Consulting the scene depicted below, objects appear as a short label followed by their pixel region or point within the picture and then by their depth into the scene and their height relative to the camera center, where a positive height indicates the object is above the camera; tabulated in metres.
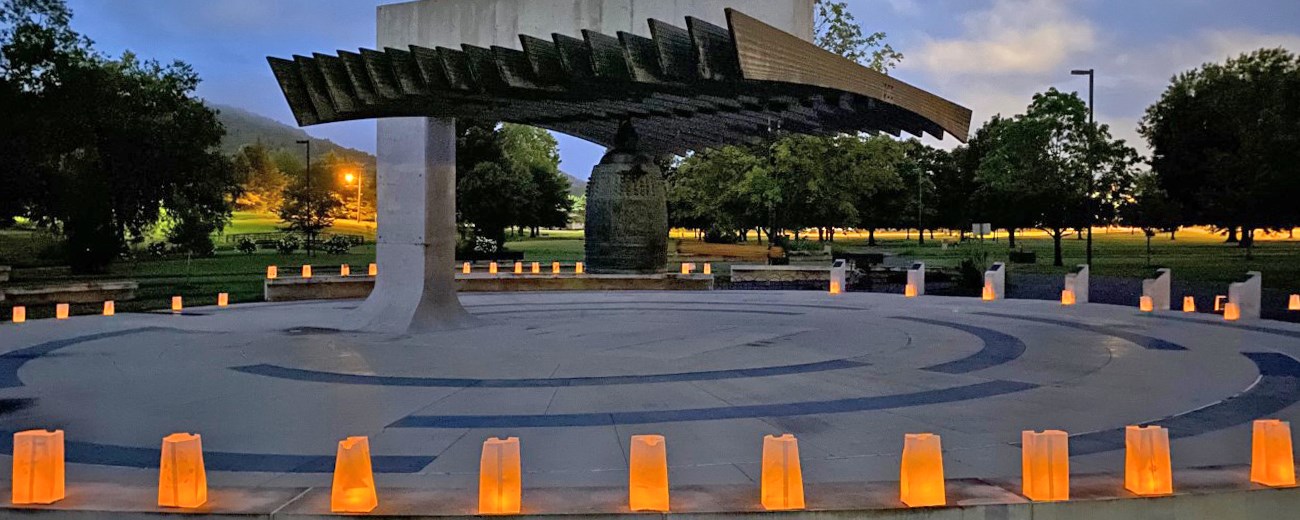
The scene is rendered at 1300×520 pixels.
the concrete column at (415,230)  17.25 +0.11
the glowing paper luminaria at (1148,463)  6.07 -1.45
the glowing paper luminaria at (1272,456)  6.23 -1.43
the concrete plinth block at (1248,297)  20.52 -1.21
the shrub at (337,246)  66.44 -0.81
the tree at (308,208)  75.15 +2.60
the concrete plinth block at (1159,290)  22.90 -1.20
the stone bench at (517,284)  25.88 -1.44
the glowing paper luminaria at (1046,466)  5.92 -1.44
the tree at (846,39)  47.22 +10.15
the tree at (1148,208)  56.25 +2.04
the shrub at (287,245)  65.81 -0.73
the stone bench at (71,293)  24.39 -1.64
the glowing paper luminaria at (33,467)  5.97 -1.50
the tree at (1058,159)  52.59 +4.67
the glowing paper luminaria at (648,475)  5.80 -1.49
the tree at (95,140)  35.25 +4.42
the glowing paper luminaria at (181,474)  5.88 -1.52
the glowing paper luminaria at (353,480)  5.84 -1.56
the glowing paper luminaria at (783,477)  5.83 -1.50
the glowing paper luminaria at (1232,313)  19.88 -1.52
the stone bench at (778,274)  36.66 -1.40
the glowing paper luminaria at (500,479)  5.79 -1.51
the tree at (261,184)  160.48 +8.93
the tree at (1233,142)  36.78 +5.01
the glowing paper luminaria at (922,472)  5.85 -1.47
